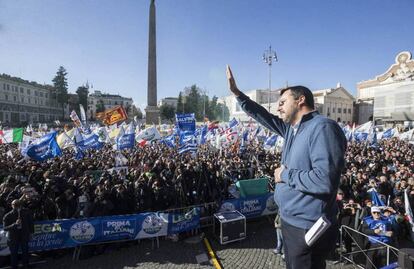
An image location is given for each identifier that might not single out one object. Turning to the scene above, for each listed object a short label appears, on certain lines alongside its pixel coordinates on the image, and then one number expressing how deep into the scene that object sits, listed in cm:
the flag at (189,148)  1609
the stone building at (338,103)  8150
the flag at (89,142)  1659
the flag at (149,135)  1775
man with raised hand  162
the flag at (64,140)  1634
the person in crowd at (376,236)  617
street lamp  3679
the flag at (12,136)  1677
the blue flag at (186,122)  1700
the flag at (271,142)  1983
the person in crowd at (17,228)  651
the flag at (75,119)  1901
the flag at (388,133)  2564
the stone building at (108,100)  12877
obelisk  4134
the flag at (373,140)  2323
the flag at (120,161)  1401
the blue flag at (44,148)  1236
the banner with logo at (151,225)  786
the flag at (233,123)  2070
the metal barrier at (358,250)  612
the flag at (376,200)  811
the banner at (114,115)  1869
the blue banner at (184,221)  816
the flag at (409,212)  700
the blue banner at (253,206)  910
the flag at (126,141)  1617
